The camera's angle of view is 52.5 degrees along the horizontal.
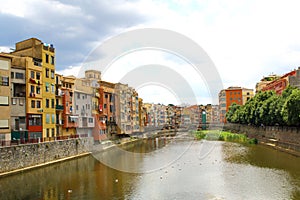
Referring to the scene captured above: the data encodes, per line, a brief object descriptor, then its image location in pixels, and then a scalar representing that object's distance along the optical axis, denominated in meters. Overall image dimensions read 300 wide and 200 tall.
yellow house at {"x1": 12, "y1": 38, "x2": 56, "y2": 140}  35.38
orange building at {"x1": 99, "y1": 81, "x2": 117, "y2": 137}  54.78
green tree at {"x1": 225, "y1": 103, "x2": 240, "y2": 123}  95.81
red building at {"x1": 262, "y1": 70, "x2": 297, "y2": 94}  64.07
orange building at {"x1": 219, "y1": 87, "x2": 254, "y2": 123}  116.50
